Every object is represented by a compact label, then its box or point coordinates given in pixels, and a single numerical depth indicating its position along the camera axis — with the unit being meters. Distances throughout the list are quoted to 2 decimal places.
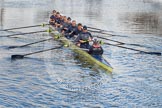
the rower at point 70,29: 29.45
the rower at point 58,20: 36.32
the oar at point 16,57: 24.53
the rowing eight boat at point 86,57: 21.44
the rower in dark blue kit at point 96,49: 23.27
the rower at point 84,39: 25.67
